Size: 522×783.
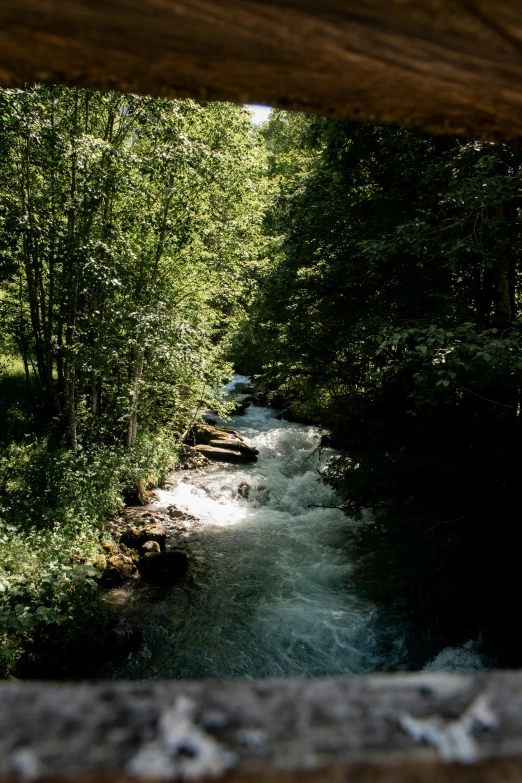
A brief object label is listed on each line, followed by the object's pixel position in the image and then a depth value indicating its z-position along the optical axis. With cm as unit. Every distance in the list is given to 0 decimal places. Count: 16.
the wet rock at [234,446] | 1598
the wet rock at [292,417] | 1939
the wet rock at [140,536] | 966
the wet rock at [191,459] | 1480
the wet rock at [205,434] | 1664
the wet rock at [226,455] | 1563
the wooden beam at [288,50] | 63
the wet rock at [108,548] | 899
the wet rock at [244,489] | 1301
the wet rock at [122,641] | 685
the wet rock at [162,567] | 890
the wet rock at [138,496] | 1161
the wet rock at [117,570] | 844
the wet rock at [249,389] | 2225
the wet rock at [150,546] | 948
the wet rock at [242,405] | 2062
